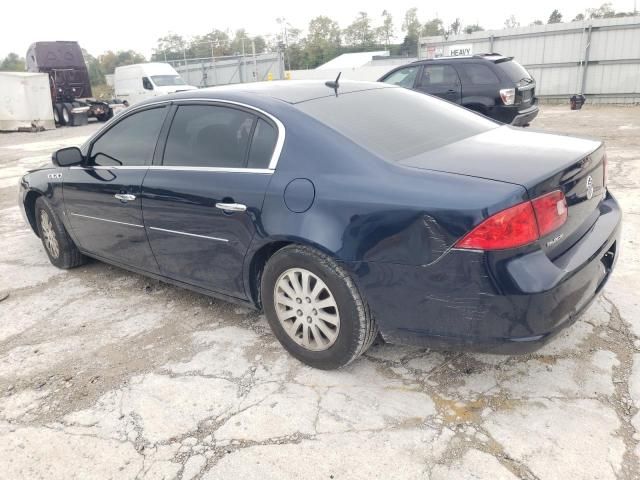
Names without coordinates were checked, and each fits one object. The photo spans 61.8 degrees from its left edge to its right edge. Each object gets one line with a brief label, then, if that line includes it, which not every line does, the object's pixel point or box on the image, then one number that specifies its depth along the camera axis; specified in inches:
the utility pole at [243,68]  1099.9
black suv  353.4
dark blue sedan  90.6
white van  826.2
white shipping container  732.0
